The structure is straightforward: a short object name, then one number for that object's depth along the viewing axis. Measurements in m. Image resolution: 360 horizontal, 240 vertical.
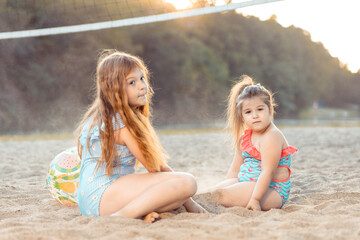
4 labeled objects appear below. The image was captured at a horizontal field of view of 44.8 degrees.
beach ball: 3.31
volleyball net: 18.81
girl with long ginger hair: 2.66
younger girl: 3.02
